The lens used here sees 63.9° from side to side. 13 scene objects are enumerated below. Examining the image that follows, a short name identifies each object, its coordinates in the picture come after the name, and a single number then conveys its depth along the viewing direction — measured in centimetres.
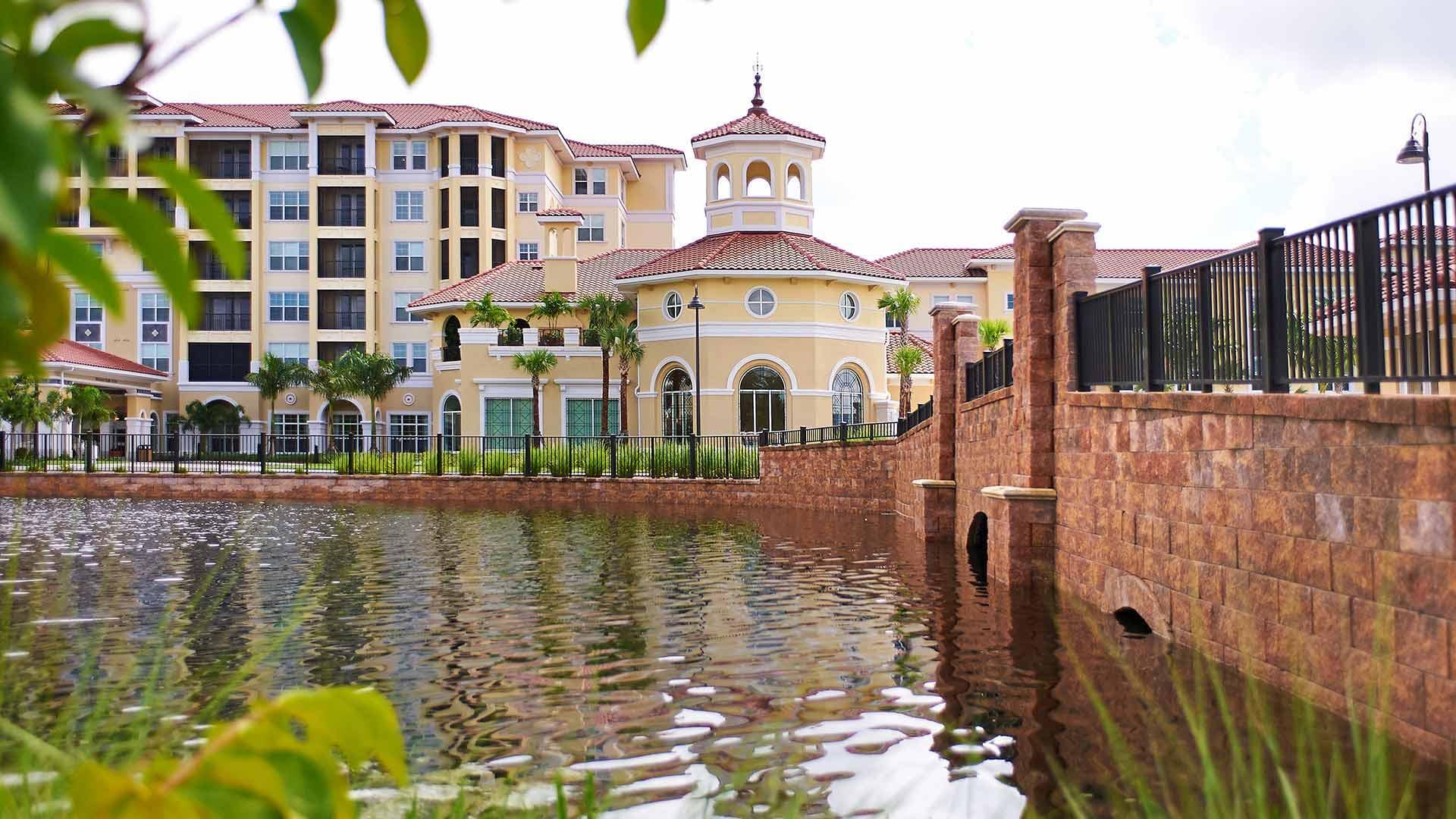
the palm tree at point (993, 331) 5000
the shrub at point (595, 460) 3419
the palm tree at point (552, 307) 4706
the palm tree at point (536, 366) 4600
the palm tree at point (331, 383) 5678
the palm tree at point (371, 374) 5688
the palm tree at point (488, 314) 4716
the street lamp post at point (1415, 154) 1783
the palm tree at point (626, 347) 4516
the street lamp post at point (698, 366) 4062
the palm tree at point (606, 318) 4506
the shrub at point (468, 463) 3597
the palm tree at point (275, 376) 5834
